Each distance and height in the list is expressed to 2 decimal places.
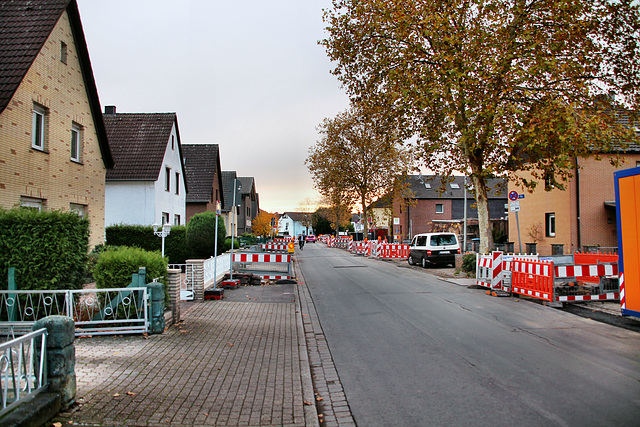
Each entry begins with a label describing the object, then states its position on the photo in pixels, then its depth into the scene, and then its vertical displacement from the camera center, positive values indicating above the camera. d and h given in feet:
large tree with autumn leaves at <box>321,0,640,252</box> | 47.62 +18.33
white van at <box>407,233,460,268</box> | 74.33 -2.33
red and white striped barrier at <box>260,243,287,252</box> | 91.20 -2.21
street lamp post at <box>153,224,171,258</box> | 40.08 +0.65
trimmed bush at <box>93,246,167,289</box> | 25.80 -1.71
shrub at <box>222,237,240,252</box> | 88.59 -1.72
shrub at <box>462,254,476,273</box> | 59.70 -3.82
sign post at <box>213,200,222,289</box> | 42.37 -3.19
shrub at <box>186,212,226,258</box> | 71.72 +0.39
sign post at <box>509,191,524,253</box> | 51.67 +3.79
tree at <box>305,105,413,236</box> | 133.08 +21.69
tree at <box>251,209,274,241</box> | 163.32 +3.84
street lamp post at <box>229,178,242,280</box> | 47.71 +5.14
